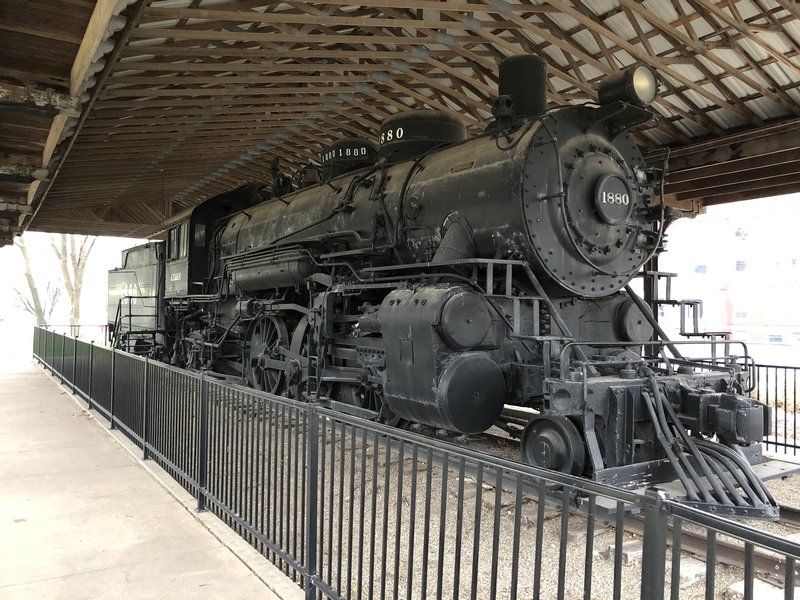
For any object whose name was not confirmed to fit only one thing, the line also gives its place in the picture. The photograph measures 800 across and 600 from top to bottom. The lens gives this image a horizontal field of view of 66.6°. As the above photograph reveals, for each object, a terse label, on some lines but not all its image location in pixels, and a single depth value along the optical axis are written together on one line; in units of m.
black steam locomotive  4.57
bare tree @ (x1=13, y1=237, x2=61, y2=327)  31.58
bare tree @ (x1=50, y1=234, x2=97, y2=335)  32.19
